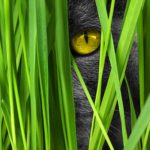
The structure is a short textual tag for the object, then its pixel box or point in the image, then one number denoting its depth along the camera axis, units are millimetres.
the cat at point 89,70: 451
